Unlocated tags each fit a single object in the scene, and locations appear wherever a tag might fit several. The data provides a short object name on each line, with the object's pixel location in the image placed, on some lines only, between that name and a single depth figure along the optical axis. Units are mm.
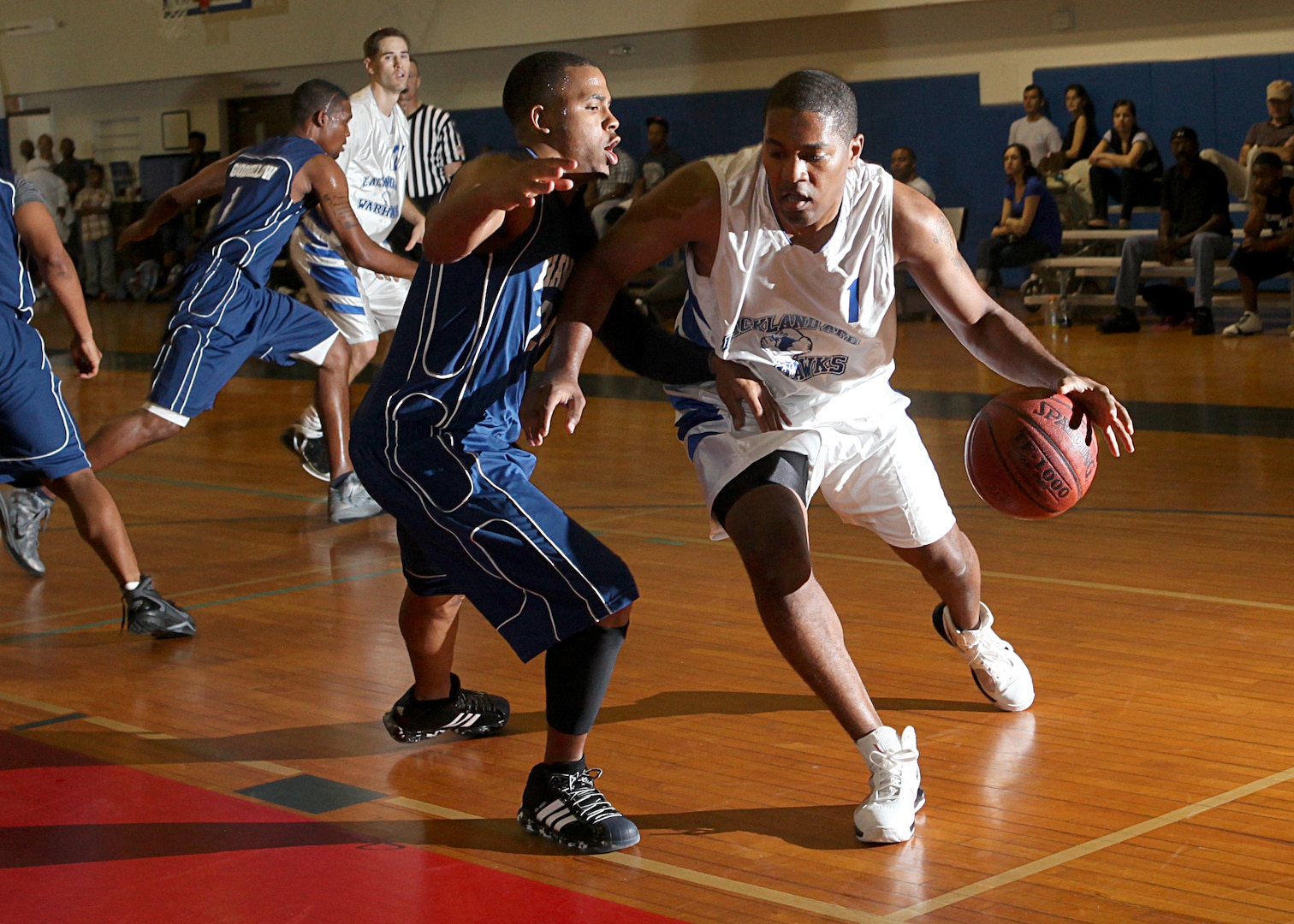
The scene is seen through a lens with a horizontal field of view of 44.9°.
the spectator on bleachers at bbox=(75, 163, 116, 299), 19078
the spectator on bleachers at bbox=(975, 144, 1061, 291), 12000
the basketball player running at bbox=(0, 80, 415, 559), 5320
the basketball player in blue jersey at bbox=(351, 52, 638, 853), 2818
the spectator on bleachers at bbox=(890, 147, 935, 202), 13031
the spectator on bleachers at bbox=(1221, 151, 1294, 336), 10633
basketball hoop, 19484
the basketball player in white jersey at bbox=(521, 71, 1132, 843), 2863
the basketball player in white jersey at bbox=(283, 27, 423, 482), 6586
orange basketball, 3117
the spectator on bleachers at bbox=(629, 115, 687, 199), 14648
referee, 8320
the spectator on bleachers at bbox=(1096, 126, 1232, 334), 11156
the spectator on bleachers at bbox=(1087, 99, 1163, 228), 12477
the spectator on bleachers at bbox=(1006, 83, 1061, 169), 13625
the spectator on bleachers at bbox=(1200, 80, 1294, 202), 11148
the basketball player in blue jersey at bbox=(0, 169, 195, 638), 4277
